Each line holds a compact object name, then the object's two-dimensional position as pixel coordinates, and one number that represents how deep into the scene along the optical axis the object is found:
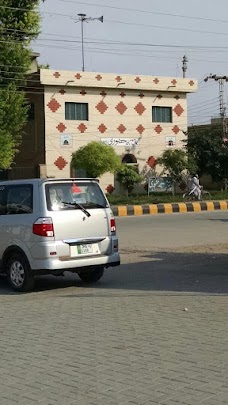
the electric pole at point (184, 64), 57.52
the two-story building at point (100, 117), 35.44
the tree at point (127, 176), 36.09
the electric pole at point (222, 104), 40.92
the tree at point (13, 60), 30.45
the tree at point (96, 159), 32.34
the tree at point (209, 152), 35.56
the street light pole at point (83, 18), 42.81
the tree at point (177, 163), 34.88
